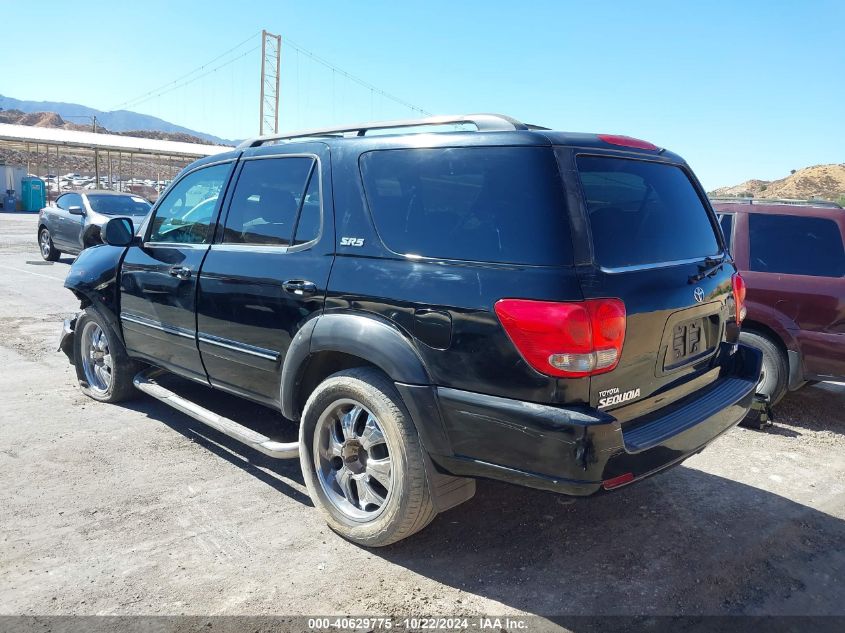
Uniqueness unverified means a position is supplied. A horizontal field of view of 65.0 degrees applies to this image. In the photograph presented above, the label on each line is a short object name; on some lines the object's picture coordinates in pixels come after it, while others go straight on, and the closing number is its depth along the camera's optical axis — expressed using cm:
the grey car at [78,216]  1395
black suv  259
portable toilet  3716
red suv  517
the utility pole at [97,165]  4149
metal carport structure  4069
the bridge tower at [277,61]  9731
